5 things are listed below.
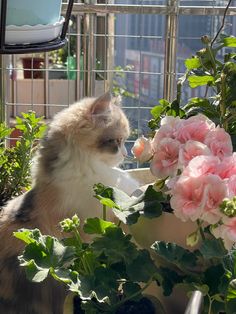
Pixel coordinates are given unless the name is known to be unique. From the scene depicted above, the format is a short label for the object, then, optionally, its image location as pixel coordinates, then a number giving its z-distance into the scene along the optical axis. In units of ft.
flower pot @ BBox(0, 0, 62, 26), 3.91
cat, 5.03
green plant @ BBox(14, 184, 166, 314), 2.74
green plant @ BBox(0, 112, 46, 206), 6.37
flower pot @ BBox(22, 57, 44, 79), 12.70
